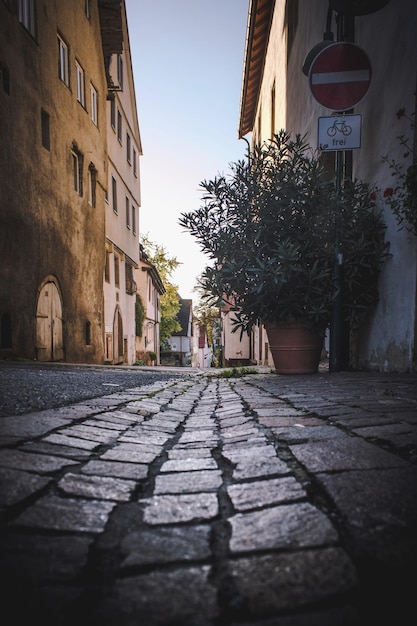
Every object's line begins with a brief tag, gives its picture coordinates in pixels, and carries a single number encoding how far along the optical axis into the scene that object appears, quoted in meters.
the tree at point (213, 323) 43.06
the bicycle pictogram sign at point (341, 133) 4.78
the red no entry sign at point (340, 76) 4.71
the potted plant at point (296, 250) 5.01
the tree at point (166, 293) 30.92
